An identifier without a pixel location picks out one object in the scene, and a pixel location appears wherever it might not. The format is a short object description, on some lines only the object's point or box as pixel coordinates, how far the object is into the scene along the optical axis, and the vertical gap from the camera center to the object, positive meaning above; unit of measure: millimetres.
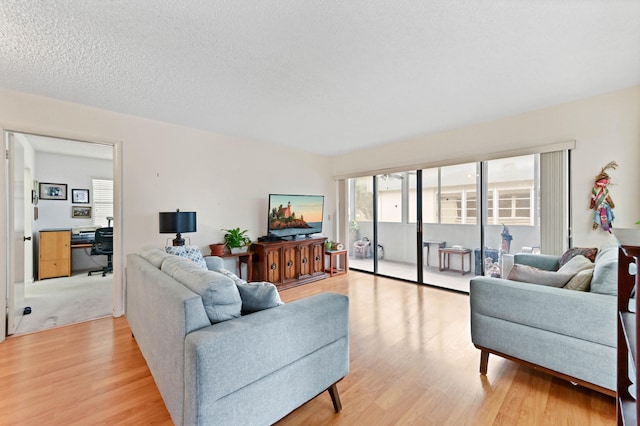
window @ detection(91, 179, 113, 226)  5824 +231
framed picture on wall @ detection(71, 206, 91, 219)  5570 -10
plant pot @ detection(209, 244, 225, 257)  3789 -535
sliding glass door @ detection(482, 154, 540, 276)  3449 +19
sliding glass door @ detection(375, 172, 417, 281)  4660 -308
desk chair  4953 -561
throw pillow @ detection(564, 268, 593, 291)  1800 -464
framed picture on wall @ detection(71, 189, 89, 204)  5547 +325
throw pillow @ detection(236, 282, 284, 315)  1540 -492
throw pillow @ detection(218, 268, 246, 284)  1751 -474
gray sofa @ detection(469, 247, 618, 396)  1587 -735
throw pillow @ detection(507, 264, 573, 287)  1911 -466
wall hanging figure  2709 +107
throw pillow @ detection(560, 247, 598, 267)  2439 -382
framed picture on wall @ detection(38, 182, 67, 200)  5199 +402
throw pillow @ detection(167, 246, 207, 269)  2881 -440
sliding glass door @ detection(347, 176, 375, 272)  5285 -212
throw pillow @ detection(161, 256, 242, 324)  1358 -415
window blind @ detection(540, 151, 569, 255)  3006 +119
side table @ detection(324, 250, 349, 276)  5035 -987
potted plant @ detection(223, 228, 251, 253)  3998 -432
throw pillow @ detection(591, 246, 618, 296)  1663 -410
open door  2672 -127
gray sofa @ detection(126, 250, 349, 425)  1149 -691
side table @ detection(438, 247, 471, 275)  4172 -701
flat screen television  4430 -52
